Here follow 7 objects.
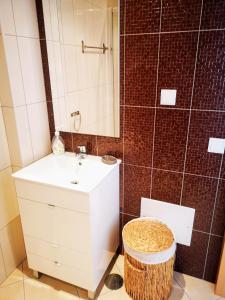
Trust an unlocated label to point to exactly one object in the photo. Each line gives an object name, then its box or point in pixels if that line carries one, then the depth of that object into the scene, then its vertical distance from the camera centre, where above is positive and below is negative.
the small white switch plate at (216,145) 1.38 -0.45
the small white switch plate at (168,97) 1.40 -0.20
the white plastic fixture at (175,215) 1.61 -0.99
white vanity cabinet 1.36 -0.87
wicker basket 1.40 -1.07
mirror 1.50 -0.01
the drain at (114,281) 1.67 -1.44
